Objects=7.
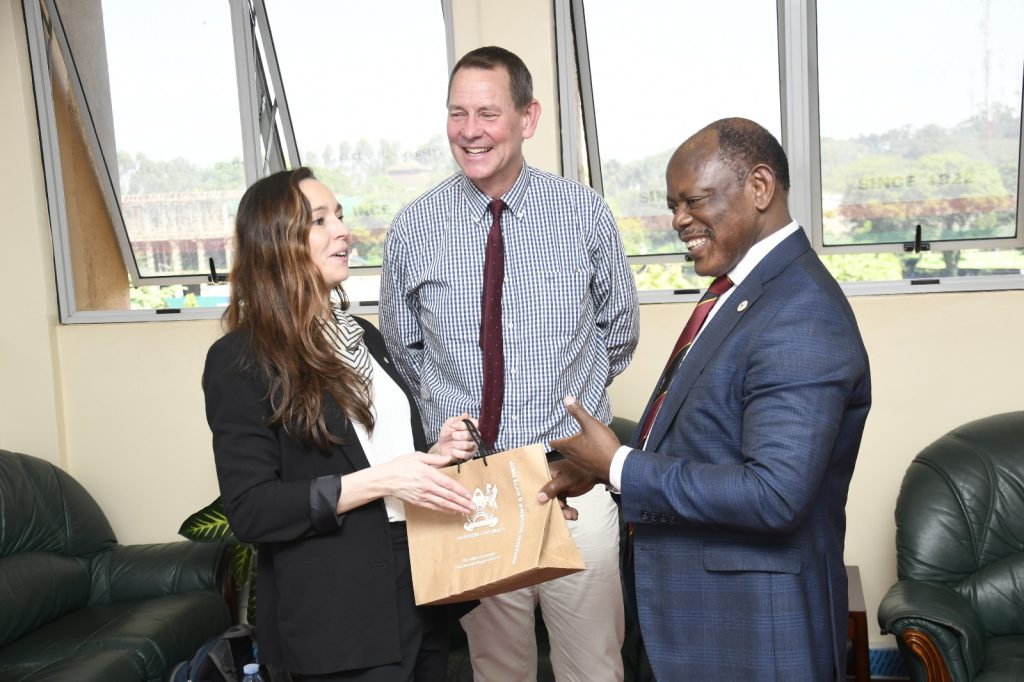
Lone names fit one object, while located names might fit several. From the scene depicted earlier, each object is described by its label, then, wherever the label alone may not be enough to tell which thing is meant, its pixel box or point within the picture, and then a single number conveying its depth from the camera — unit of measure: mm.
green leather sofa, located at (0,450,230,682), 3479
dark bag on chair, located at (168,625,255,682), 2672
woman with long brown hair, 1813
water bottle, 2535
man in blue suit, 1565
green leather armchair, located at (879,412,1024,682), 3170
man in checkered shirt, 2496
